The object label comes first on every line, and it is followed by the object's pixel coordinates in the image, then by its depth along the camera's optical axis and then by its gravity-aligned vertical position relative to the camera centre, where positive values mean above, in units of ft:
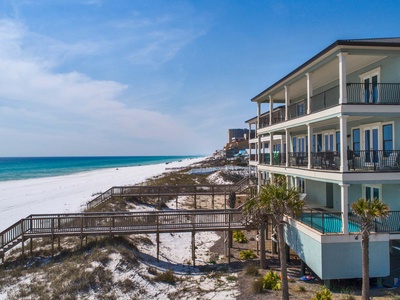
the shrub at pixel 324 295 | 35.77 -17.78
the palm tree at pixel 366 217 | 33.73 -7.67
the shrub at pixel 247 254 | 57.64 -20.35
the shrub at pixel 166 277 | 47.92 -20.64
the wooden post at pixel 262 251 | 51.86 -17.75
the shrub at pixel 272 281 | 43.41 -19.63
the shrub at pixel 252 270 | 49.26 -20.20
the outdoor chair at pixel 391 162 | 43.11 -1.69
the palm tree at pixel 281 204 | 39.09 -7.05
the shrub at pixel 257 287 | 42.09 -19.60
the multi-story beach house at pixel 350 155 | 40.50 -0.68
